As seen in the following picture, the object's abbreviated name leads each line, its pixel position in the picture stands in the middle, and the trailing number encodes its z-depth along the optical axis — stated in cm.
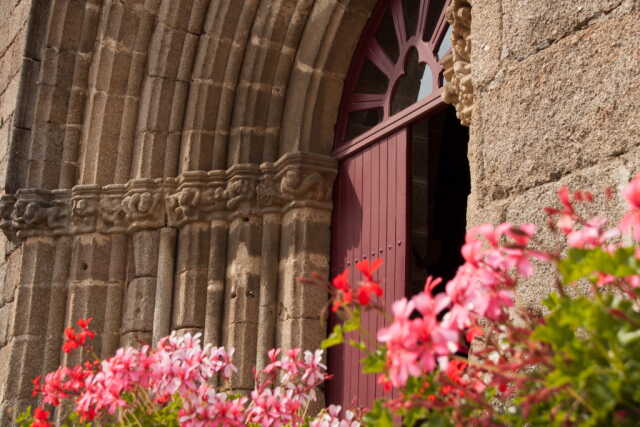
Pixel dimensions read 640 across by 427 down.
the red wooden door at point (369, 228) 511
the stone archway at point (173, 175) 548
